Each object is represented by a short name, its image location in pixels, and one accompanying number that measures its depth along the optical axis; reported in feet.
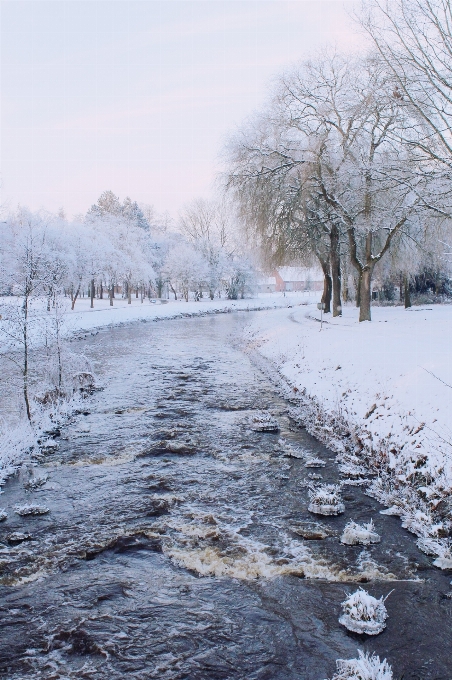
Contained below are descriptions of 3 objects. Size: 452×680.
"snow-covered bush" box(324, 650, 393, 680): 14.21
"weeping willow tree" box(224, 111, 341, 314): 87.04
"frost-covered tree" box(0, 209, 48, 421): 39.81
